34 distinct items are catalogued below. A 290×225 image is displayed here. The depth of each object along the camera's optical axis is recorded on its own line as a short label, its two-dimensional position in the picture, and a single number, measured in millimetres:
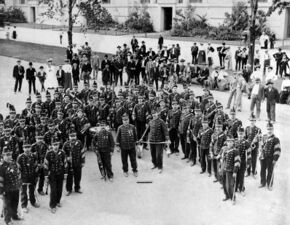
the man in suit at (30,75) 20625
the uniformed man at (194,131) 12562
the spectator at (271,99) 16391
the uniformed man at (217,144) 11156
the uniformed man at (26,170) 9781
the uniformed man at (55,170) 9906
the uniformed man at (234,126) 12469
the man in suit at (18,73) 20922
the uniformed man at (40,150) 10586
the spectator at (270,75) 19717
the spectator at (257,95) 16969
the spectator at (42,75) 20859
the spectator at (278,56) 23219
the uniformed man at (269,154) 10883
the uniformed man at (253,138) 11555
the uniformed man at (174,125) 13367
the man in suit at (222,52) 25719
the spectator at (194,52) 26750
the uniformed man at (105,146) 11492
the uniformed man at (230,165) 10070
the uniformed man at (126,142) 11867
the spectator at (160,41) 29438
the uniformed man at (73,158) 10617
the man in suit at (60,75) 20969
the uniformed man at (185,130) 12938
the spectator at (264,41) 26147
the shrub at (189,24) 33094
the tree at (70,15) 28552
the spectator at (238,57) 25078
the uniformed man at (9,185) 9102
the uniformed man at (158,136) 12258
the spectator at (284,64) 23031
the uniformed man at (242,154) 10617
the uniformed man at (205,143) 11836
